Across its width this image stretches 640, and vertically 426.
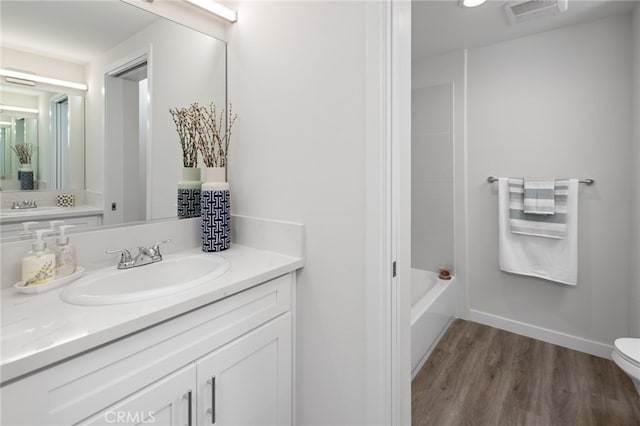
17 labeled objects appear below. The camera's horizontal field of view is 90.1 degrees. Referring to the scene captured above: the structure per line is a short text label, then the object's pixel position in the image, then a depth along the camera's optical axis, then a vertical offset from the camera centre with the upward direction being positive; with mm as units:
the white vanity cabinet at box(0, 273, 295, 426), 669 -430
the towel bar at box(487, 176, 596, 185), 2145 +174
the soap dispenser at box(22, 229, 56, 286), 927 -164
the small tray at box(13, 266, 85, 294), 910 -225
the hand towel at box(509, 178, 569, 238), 2221 -71
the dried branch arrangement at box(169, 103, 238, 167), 1465 +368
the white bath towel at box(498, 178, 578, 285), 2188 -314
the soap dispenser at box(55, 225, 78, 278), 1019 -152
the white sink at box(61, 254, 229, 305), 862 -238
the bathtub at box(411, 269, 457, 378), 1985 -741
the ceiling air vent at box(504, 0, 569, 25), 1886 +1210
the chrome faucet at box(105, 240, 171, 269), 1167 -184
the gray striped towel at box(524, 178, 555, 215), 2224 +79
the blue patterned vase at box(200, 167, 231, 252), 1386 -8
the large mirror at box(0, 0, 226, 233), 1053 +427
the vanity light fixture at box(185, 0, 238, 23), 1403 +908
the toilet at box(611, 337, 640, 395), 1403 -680
